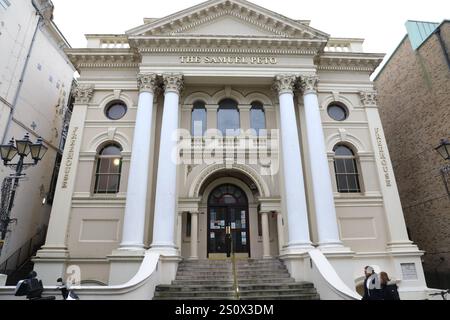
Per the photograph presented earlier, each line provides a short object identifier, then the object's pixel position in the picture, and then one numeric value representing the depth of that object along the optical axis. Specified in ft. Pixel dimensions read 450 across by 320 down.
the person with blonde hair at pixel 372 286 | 22.98
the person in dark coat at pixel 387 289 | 22.58
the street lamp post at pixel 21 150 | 28.43
